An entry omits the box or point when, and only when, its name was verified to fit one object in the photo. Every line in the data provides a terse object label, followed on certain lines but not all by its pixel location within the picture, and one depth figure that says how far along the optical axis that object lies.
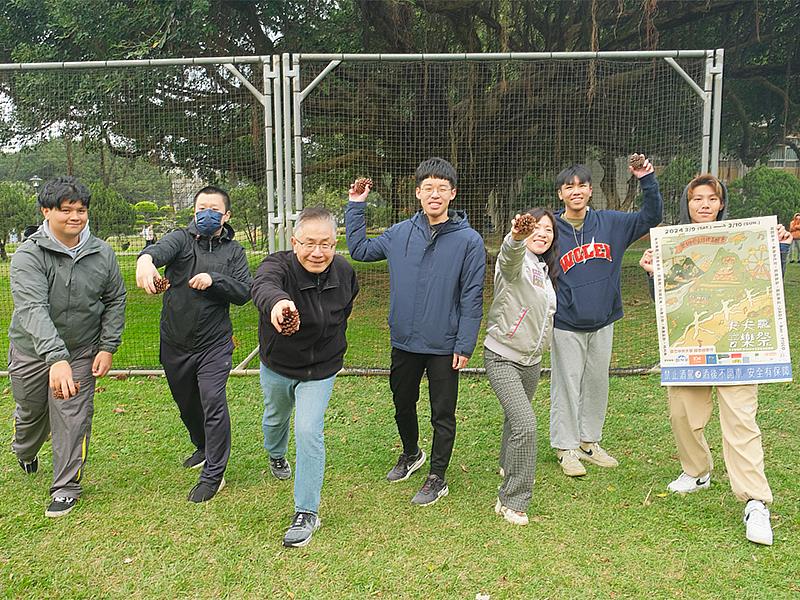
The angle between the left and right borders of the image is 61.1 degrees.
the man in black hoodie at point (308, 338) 3.21
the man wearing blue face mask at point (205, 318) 3.72
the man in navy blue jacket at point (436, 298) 3.59
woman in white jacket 3.49
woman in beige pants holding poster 3.34
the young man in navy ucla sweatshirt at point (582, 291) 4.05
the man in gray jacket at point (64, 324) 3.45
